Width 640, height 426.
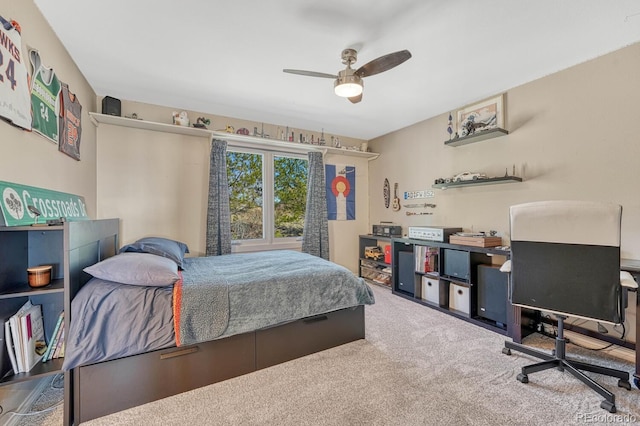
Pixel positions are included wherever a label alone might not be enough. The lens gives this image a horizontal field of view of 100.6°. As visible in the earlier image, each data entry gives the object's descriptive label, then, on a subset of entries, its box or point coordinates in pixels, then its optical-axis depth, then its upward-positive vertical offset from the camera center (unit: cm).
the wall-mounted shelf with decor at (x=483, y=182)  277 +35
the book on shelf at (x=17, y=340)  135 -65
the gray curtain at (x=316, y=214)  412 -2
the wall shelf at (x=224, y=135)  292 +102
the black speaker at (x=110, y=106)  290 +117
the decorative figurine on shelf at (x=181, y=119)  322 +114
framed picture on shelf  295 +113
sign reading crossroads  132 +5
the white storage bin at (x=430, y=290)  329 -98
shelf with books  136 -37
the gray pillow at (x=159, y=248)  231 -32
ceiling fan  189 +108
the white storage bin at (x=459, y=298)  294 -98
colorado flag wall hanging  448 +37
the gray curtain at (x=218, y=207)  343 +8
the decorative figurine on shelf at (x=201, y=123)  338 +117
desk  175 -53
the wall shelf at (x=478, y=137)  286 +87
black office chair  160 -36
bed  151 -75
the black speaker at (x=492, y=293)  259 -81
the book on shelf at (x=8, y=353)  134 -71
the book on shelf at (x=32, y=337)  138 -68
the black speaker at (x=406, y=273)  356 -83
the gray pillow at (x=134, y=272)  158 -36
